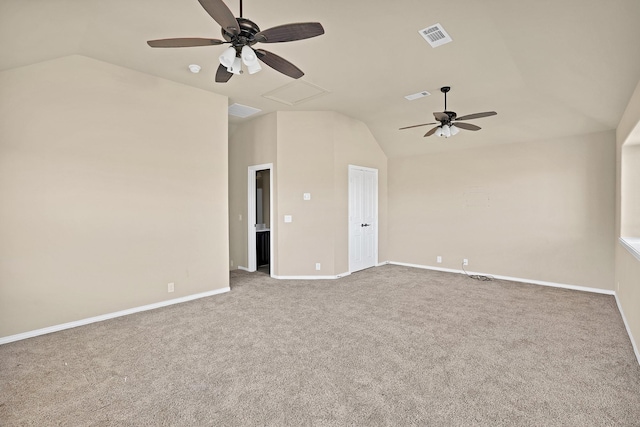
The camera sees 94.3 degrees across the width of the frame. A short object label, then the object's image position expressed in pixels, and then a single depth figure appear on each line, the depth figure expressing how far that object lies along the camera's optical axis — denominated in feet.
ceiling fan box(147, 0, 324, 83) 5.98
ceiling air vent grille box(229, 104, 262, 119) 16.50
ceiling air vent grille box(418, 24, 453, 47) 9.03
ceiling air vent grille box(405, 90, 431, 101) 13.91
